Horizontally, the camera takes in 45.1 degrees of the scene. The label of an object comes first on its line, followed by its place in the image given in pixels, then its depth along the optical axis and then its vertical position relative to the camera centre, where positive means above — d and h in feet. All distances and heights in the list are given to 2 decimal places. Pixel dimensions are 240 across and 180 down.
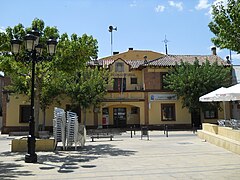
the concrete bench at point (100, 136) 62.54 -4.96
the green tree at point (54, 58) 48.19 +9.56
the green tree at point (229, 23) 35.32 +11.11
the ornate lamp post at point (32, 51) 34.60 +8.14
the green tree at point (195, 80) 89.10 +10.13
